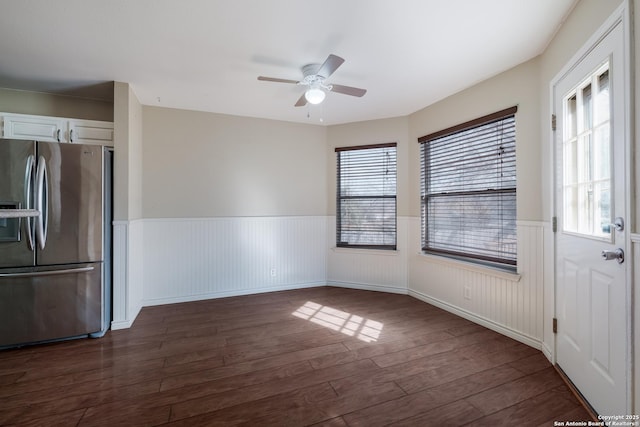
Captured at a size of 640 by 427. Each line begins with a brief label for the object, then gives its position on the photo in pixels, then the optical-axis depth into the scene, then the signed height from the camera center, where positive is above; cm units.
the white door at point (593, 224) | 143 -7
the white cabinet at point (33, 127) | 281 +88
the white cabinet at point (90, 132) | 297 +87
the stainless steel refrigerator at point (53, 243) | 247 -25
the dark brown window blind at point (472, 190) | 273 +25
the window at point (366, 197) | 411 +25
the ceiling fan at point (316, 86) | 250 +115
